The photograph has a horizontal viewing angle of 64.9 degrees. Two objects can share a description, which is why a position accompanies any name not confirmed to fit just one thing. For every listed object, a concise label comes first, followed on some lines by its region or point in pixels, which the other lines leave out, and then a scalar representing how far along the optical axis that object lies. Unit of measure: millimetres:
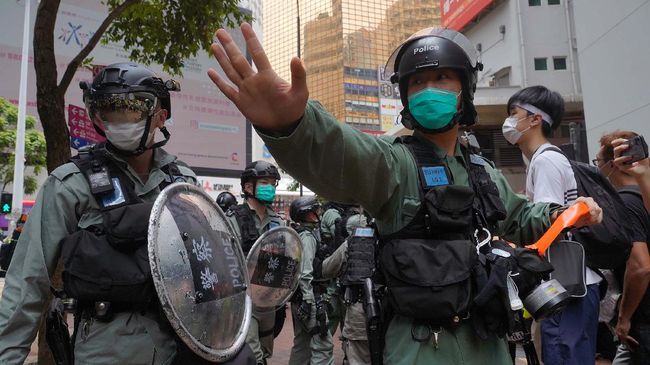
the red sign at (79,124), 5362
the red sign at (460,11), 23641
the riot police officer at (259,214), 4363
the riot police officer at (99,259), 1995
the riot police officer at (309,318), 5152
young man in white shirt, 2570
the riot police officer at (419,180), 1381
